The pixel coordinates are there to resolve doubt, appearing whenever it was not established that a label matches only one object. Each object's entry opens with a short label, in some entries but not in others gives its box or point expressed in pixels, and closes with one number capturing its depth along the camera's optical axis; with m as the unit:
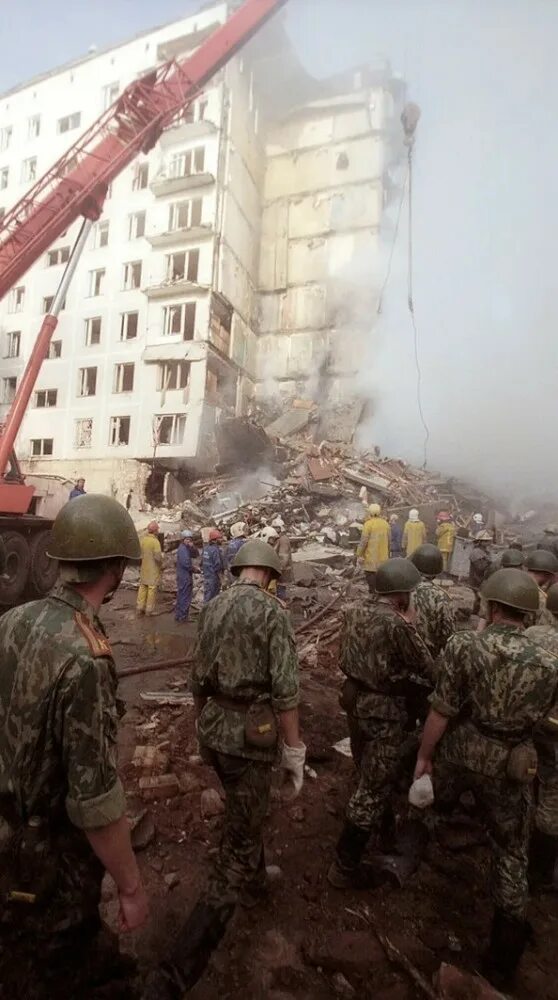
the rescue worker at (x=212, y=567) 9.80
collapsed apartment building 24.33
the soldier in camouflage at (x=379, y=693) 3.24
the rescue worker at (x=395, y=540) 12.48
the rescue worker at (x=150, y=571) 9.74
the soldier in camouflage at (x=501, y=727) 2.62
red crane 9.25
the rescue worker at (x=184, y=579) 9.62
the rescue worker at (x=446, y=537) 12.62
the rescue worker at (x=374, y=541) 10.66
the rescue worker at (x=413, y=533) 12.23
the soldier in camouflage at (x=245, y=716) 2.72
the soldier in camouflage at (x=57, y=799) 1.63
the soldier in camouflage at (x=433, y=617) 4.01
